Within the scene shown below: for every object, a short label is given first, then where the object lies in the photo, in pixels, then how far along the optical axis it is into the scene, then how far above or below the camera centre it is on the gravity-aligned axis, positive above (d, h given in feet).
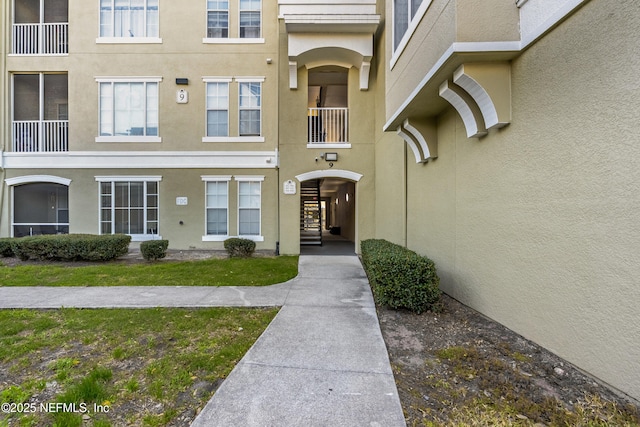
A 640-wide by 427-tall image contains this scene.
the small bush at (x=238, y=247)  28.45 -3.38
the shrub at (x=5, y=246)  26.55 -3.02
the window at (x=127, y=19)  31.53 +21.42
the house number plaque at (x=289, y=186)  30.06 +2.80
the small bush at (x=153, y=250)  25.62 -3.28
